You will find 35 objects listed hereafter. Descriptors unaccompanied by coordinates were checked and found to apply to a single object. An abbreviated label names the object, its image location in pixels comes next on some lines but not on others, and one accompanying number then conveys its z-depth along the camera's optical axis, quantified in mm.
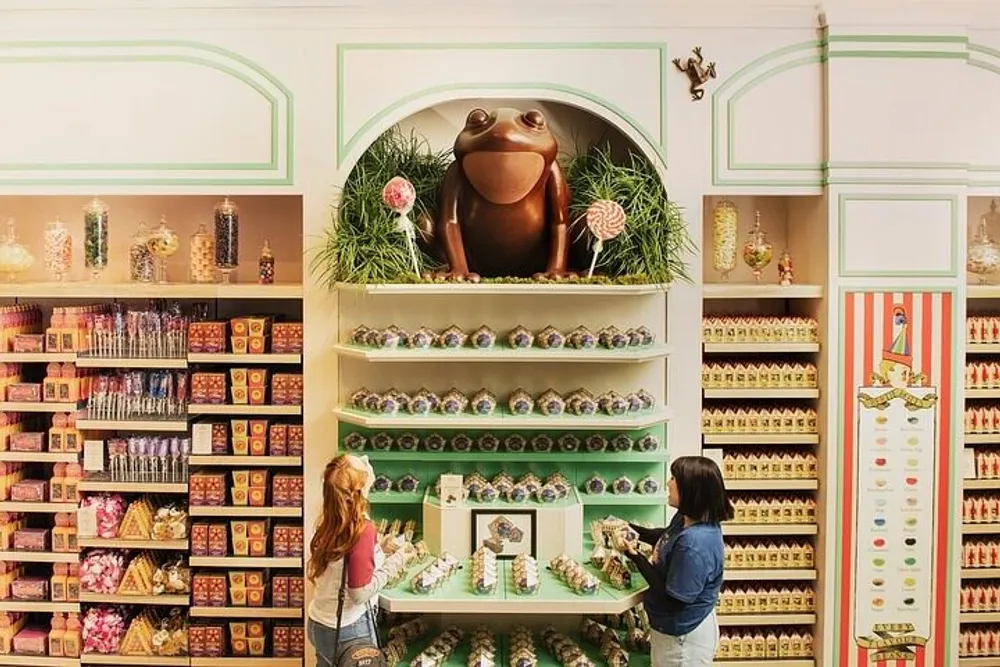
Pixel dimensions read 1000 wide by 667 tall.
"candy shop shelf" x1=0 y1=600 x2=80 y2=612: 4055
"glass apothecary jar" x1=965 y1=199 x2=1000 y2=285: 4199
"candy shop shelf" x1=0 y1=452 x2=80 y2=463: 4035
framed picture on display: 3678
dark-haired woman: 3049
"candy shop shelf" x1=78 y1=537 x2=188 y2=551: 4000
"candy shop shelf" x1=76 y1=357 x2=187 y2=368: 3982
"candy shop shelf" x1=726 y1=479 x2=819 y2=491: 3977
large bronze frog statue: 3697
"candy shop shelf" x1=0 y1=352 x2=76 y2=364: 4008
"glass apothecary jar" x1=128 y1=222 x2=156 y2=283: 4154
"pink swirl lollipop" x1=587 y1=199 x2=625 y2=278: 3703
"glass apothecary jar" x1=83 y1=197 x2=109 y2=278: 4074
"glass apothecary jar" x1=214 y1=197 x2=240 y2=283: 4047
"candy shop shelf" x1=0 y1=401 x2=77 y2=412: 4016
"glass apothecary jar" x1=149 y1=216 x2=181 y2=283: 4137
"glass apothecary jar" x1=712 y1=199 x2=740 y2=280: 4070
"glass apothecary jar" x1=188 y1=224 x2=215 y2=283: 4141
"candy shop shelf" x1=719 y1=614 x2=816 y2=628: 4006
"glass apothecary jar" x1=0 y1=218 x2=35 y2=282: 4137
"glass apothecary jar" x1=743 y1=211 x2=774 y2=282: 4109
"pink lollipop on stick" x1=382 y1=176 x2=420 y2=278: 3660
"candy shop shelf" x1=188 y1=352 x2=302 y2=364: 3936
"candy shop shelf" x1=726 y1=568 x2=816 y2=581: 3990
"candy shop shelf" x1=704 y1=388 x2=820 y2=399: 3959
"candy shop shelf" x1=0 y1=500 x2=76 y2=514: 4035
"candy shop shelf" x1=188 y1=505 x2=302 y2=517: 3975
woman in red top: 2988
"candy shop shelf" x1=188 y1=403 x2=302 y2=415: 3949
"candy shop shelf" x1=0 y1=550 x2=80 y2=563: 4043
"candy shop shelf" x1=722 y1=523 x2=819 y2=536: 3980
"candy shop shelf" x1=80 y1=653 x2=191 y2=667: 4008
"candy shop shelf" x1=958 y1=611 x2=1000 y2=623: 4113
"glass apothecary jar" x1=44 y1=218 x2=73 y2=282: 4172
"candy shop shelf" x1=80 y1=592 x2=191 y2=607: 4000
